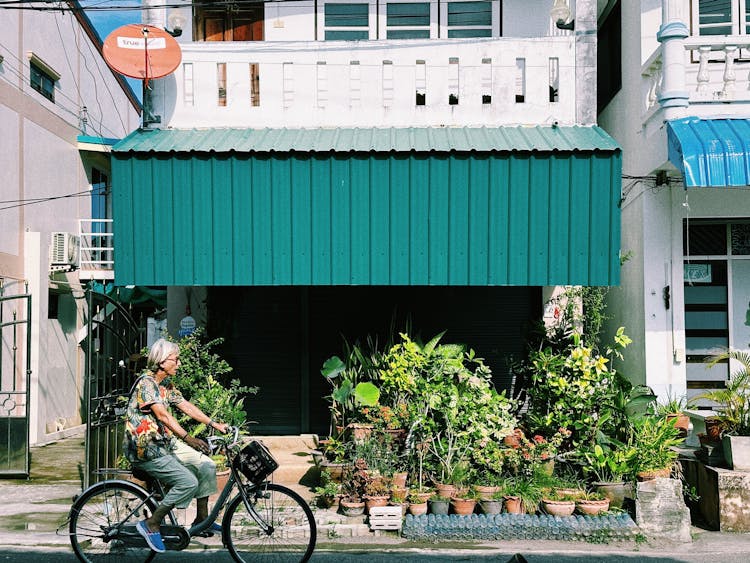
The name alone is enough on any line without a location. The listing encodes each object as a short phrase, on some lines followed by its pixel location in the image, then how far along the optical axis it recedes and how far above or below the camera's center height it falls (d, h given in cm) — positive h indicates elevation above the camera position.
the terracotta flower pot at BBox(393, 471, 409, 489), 817 -186
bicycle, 627 -176
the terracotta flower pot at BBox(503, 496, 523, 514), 806 -209
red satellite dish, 991 +314
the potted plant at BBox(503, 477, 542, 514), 807 -202
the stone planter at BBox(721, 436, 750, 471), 795 -154
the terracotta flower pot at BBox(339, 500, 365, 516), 802 -211
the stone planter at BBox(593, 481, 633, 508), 816 -199
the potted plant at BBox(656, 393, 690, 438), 917 -134
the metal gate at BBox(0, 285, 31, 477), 1097 -150
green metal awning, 899 +97
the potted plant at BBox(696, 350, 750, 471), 797 -126
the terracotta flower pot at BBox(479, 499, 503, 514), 807 -211
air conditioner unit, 1552 +104
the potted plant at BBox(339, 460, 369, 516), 803 -198
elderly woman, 621 -112
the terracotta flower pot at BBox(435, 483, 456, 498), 819 -197
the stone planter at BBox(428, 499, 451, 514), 812 -212
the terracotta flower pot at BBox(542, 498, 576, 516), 798 -210
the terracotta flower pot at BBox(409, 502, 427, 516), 808 -213
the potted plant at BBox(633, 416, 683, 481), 823 -155
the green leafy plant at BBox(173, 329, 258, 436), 926 -103
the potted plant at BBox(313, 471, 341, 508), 843 -205
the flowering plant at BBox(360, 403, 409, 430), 880 -130
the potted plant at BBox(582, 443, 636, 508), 816 -177
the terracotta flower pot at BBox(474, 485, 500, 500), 815 -197
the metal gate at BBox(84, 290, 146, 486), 844 -93
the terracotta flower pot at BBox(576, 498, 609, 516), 794 -208
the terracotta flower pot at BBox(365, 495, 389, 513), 788 -200
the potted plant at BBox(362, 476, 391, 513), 796 -192
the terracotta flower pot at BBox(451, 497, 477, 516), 805 -210
